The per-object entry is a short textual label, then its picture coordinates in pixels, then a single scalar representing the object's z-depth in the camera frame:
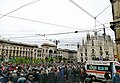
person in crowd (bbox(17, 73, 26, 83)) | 4.01
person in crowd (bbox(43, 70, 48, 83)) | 6.26
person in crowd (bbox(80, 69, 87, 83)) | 7.38
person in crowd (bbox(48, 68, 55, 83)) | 6.51
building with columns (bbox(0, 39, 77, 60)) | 41.35
